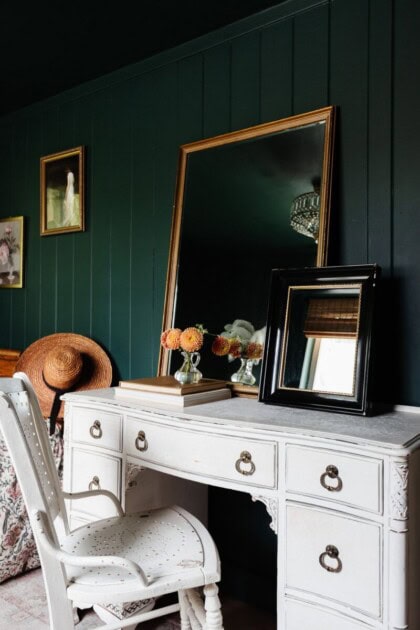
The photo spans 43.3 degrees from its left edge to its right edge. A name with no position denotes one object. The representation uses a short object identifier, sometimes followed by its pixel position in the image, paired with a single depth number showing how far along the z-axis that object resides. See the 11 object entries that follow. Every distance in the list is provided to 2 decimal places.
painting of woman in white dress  3.05
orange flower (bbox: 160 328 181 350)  2.07
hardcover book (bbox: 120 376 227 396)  1.94
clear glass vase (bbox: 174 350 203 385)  2.07
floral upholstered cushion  2.36
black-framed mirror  1.77
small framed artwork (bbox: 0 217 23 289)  3.45
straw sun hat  2.77
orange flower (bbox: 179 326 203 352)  2.02
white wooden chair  1.40
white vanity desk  1.36
